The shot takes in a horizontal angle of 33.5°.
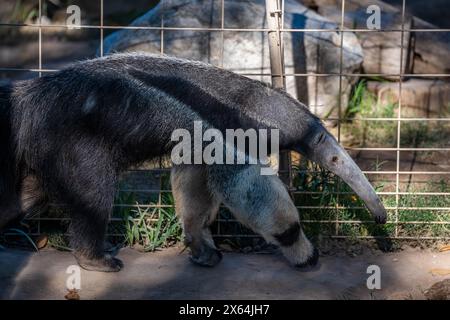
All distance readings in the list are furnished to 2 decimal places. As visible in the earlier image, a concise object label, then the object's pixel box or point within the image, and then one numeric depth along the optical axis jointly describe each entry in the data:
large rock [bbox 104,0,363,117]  7.39
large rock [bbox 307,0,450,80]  9.20
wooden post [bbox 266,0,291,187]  5.75
